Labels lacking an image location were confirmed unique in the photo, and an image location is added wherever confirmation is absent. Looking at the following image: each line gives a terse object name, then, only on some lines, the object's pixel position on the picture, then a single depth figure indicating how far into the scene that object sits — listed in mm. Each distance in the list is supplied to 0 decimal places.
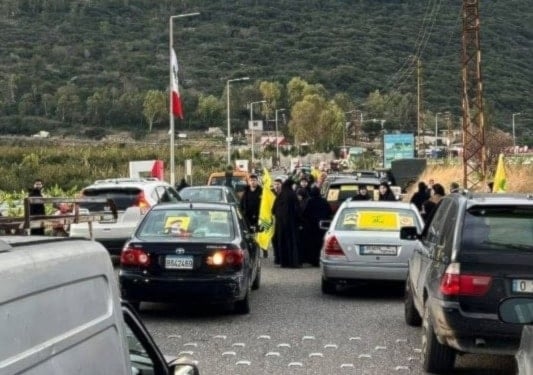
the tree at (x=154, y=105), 103438
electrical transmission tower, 43031
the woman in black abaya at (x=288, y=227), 19547
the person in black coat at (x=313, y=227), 19859
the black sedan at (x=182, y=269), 12242
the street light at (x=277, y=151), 97312
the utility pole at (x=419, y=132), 73238
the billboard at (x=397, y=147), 63562
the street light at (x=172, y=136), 38406
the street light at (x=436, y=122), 119781
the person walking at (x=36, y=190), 22439
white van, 2795
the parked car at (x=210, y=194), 24547
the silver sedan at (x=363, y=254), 14609
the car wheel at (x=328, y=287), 15203
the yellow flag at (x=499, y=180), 22977
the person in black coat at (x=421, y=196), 23297
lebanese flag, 35562
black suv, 8266
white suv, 19625
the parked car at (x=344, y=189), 23328
